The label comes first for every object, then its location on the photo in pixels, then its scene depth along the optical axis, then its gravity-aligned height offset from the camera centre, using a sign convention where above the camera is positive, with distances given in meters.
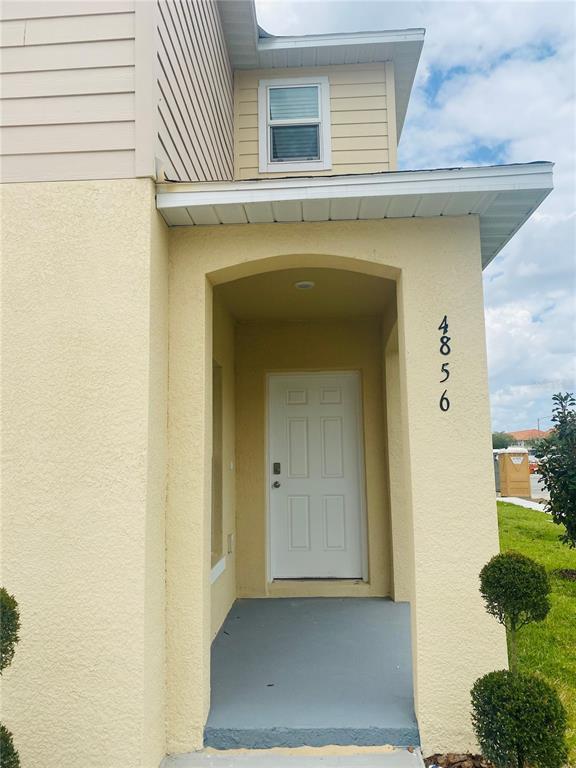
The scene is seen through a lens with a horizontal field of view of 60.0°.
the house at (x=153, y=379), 2.71 +0.36
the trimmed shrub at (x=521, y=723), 2.21 -1.31
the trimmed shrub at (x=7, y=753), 2.11 -1.32
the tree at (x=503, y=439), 31.39 -0.35
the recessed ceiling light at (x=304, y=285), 4.36 +1.35
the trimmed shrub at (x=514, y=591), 2.54 -0.81
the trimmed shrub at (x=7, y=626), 2.14 -0.80
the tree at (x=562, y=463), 6.01 -0.37
